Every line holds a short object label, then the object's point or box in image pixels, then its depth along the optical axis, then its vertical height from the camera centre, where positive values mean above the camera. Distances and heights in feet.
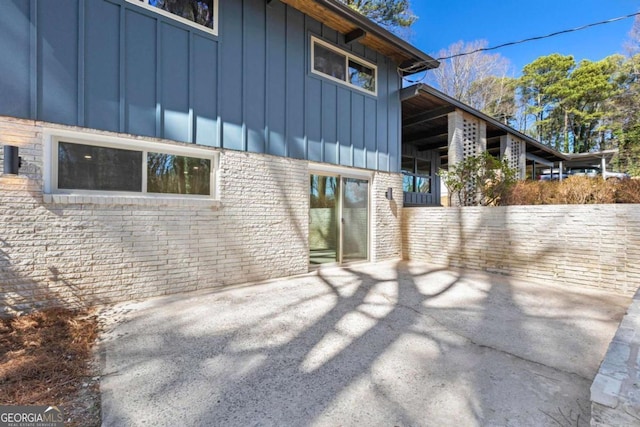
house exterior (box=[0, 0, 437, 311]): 11.21 +3.50
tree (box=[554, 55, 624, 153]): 66.85 +27.11
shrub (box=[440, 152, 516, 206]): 22.40 +2.53
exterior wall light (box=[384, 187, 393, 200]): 23.65 +1.45
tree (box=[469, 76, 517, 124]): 67.97 +28.27
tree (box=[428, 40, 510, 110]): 64.59 +31.18
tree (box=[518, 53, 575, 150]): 74.66 +31.66
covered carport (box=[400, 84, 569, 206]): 26.76 +8.59
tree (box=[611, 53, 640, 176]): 61.87 +25.15
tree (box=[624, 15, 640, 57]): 59.73 +36.01
